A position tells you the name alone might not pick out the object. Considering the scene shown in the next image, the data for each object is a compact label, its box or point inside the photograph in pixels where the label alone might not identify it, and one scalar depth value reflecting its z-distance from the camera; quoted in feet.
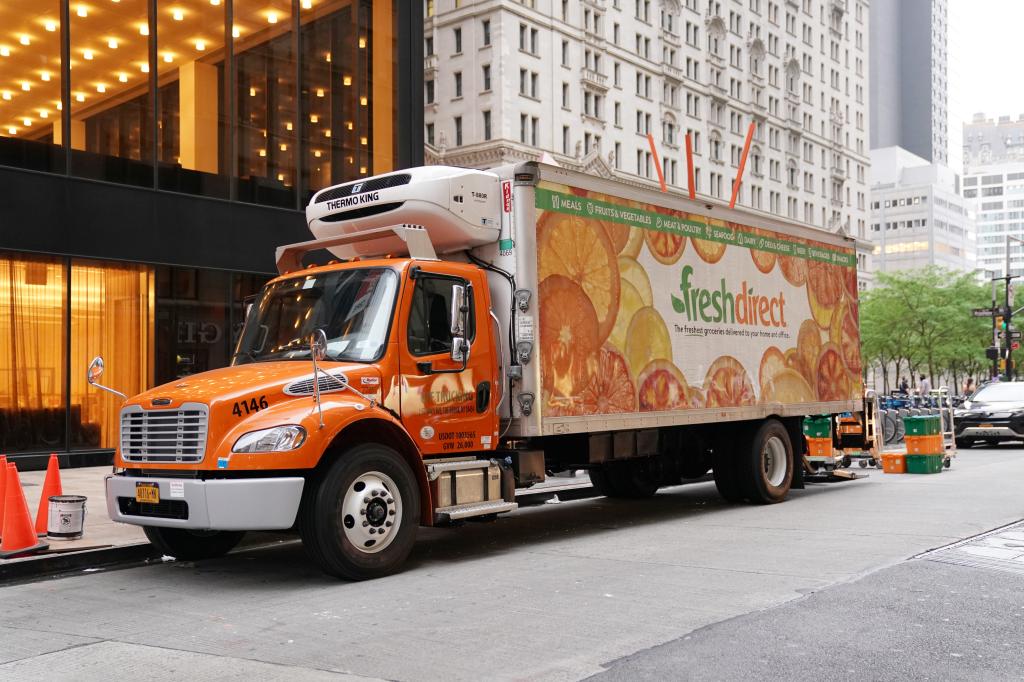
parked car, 83.82
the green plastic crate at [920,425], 60.18
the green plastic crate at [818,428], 50.47
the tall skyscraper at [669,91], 211.00
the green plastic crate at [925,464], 59.82
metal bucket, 32.71
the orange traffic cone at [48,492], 33.45
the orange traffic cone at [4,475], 31.19
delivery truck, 26.61
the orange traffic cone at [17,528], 30.12
